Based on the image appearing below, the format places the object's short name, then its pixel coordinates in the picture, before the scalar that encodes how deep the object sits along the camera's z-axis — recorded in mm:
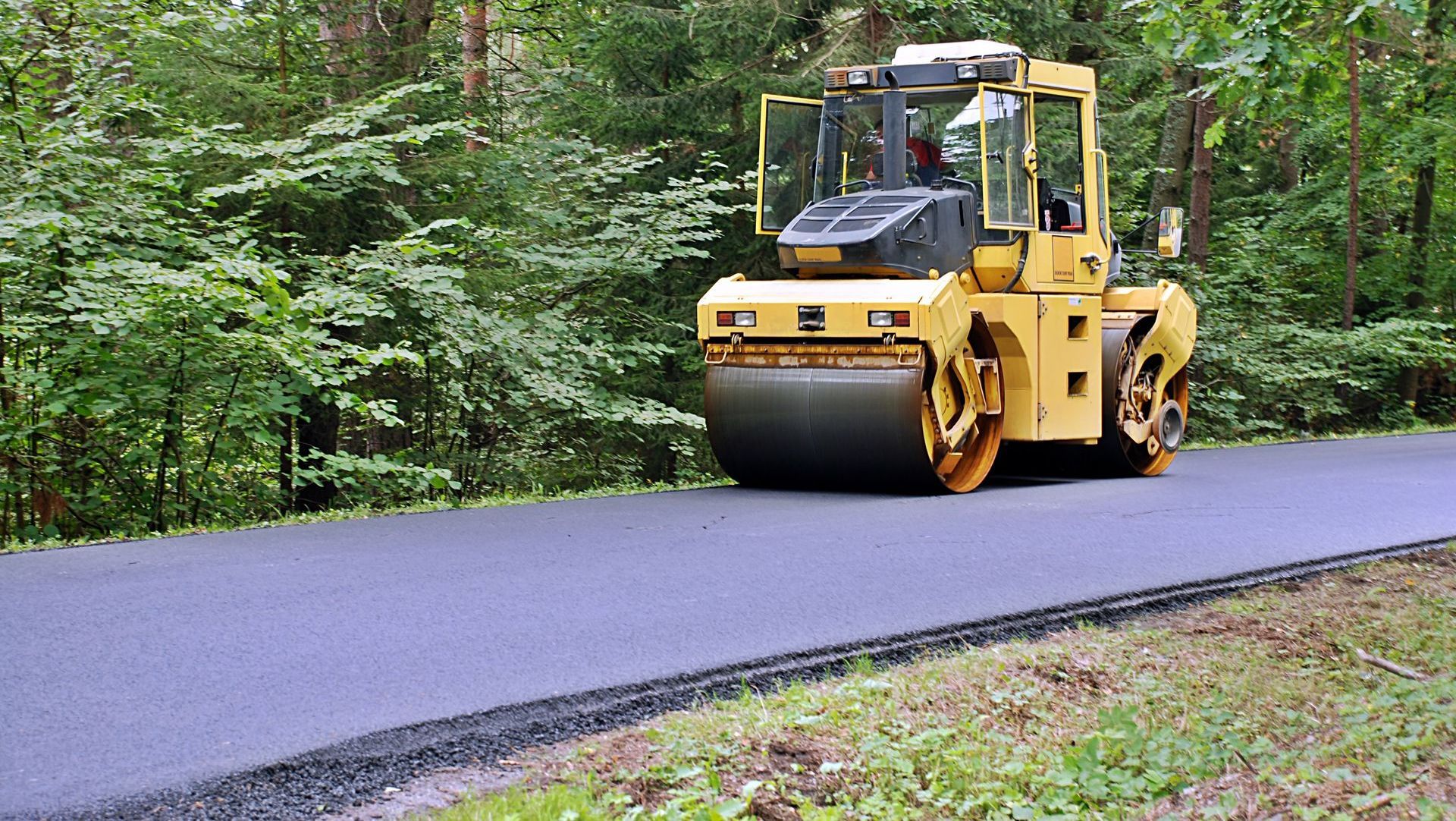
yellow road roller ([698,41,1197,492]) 9750
